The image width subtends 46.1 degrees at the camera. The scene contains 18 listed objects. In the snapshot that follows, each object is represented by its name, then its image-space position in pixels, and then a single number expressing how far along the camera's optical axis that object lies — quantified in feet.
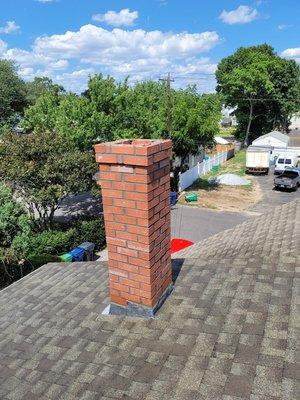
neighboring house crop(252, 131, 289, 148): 150.70
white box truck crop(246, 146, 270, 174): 113.19
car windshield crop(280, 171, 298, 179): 93.66
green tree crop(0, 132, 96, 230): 52.21
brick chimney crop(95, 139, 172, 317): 13.29
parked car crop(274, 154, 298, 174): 111.34
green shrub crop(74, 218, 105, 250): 57.52
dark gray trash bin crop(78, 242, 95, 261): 53.36
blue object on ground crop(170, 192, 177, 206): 82.48
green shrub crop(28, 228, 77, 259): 52.01
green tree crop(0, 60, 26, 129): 146.90
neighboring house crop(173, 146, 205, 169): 98.66
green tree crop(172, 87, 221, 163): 82.53
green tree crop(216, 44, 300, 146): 164.04
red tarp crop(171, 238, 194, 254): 49.30
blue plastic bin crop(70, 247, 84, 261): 51.43
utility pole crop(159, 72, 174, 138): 75.43
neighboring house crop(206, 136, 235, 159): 152.85
